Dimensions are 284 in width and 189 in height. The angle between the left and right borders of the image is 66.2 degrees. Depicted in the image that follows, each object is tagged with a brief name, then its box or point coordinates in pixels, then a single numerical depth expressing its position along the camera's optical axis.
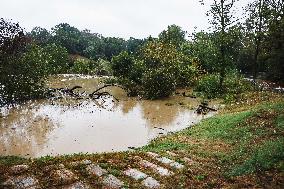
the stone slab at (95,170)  5.62
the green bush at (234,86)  17.27
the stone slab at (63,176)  5.23
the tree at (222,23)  18.20
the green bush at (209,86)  18.28
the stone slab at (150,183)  5.41
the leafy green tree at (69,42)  54.64
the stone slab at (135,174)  5.70
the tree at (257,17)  20.08
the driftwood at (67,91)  18.81
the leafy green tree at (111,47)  54.28
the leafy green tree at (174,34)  35.08
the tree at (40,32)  73.14
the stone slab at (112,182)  5.28
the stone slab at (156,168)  5.98
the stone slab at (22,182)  5.03
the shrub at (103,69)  34.37
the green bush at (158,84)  17.60
